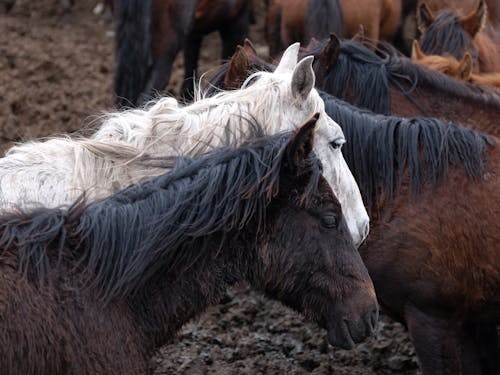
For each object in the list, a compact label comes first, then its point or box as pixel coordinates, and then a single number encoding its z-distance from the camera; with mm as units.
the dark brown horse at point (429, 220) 8594
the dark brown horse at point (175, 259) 5516
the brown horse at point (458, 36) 13758
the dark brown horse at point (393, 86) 9906
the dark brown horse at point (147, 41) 14469
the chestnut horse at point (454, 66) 11500
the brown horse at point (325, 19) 15625
